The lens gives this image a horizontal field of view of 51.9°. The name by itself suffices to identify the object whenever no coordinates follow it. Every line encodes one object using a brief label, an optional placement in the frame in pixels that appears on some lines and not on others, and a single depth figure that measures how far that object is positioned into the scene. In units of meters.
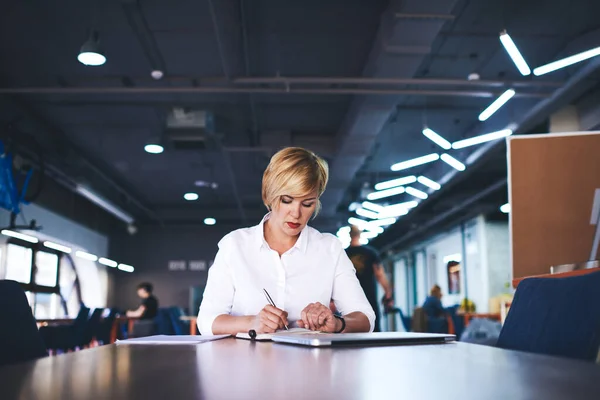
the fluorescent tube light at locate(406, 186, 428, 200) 11.49
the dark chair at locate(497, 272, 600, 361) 1.31
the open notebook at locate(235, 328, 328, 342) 1.66
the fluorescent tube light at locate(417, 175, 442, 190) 10.39
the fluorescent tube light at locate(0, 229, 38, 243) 9.80
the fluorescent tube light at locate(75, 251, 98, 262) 14.51
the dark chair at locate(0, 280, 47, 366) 1.40
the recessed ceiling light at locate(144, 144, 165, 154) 9.95
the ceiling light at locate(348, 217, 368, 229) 15.88
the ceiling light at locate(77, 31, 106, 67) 5.83
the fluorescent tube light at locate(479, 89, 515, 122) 6.54
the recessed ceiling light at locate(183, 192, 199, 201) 15.34
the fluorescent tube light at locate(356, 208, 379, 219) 14.61
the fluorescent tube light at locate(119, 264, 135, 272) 17.29
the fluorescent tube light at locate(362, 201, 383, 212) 13.63
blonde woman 2.10
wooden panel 2.85
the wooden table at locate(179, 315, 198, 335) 11.04
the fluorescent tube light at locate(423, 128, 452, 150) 7.65
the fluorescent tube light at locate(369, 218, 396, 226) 15.94
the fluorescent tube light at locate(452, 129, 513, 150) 7.61
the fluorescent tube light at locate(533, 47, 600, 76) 5.33
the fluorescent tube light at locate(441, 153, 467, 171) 8.64
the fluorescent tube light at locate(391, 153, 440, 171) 8.88
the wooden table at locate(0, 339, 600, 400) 0.66
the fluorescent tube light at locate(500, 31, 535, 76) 5.07
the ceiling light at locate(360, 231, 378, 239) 17.62
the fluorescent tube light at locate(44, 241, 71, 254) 12.58
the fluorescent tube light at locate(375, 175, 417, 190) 10.95
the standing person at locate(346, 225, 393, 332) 6.00
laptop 1.36
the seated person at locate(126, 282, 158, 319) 11.17
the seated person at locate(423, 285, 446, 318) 12.17
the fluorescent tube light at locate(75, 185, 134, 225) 11.49
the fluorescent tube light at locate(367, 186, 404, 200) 12.16
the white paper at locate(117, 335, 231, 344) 1.55
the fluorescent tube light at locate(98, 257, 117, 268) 15.61
